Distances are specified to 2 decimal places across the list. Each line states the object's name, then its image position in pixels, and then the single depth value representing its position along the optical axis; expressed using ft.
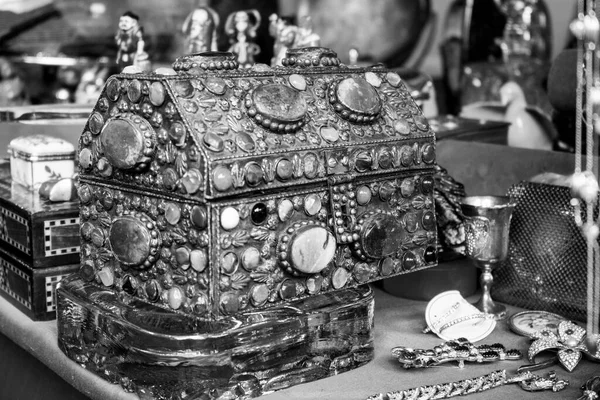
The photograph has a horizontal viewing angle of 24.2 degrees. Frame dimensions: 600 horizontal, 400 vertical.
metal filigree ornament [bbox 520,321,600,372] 3.74
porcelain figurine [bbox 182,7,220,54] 4.73
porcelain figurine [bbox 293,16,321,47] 4.73
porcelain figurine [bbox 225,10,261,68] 4.82
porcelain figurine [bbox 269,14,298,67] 4.80
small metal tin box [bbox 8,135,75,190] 4.29
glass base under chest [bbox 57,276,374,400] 3.50
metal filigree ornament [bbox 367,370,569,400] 3.55
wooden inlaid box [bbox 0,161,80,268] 4.09
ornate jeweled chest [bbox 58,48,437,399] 3.51
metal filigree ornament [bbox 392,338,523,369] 3.74
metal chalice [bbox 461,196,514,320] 4.06
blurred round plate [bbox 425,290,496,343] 3.95
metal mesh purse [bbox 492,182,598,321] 4.11
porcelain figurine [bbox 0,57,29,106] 6.67
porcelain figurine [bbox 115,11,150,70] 4.57
